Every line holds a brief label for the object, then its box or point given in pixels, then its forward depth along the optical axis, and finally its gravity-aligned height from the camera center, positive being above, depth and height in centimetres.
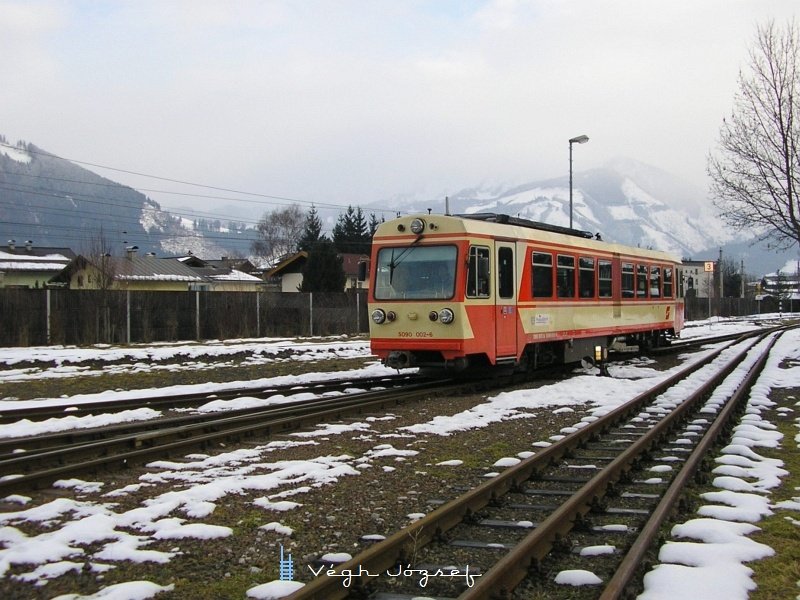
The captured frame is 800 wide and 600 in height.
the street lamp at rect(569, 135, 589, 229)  2843 +625
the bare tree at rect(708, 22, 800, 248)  2066 +373
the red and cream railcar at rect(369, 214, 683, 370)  1394 +28
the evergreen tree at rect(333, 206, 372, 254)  7762 +780
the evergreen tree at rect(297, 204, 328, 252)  6919 +720
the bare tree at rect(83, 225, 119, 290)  4338 +268
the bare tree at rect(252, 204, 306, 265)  9906 +997
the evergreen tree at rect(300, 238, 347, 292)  5462 +236
